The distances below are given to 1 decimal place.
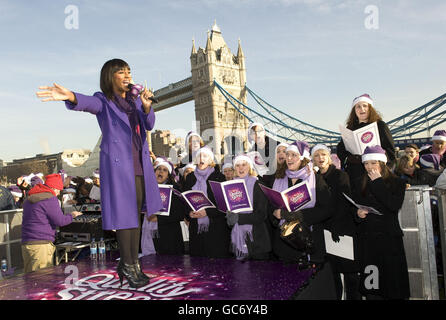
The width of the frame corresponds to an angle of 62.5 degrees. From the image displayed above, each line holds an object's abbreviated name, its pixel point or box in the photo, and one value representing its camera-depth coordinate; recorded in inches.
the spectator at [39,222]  160.2
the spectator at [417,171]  173.0
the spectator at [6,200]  233.3
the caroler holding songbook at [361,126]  141.9
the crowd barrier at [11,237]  223.6
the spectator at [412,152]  183.6
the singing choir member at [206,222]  156.9
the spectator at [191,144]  208.4
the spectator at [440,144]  185.5
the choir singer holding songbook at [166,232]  168.6
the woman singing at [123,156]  93.1
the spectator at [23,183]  318.7
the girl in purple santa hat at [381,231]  121.1
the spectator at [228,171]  188.5
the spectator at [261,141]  188.9
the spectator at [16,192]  276.2
